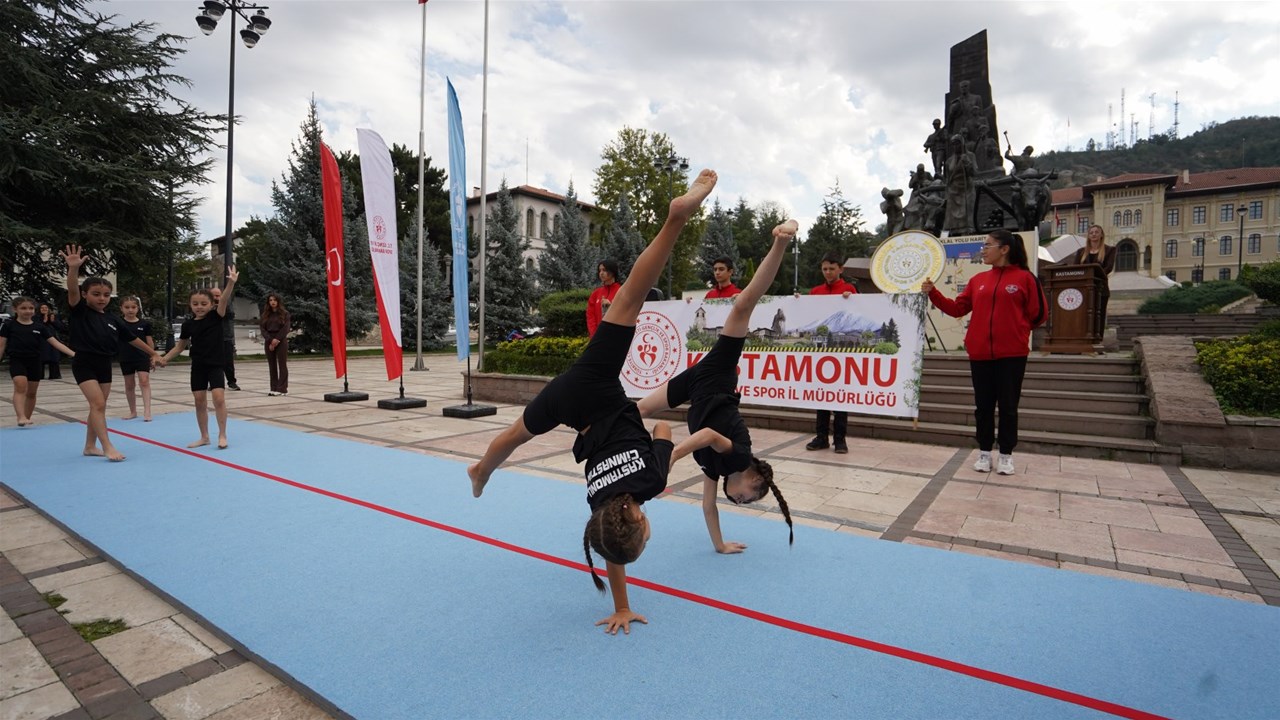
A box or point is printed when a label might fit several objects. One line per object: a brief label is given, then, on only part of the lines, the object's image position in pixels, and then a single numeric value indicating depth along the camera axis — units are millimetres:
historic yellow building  62156
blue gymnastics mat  2291
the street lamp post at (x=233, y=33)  15352
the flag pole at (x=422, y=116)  14148
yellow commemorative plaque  9098
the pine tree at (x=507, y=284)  31609
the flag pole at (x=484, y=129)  11352
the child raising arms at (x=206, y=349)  6672
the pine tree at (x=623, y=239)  35531
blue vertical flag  9844
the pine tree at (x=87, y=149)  16859
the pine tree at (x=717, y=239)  44562
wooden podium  10031
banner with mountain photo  7180
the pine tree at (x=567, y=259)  32625
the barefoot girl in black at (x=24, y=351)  8195
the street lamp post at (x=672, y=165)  35959
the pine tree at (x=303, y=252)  25391
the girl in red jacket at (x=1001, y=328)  5898
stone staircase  6746
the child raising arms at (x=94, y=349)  6156
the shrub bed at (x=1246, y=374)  6152
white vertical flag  9789
